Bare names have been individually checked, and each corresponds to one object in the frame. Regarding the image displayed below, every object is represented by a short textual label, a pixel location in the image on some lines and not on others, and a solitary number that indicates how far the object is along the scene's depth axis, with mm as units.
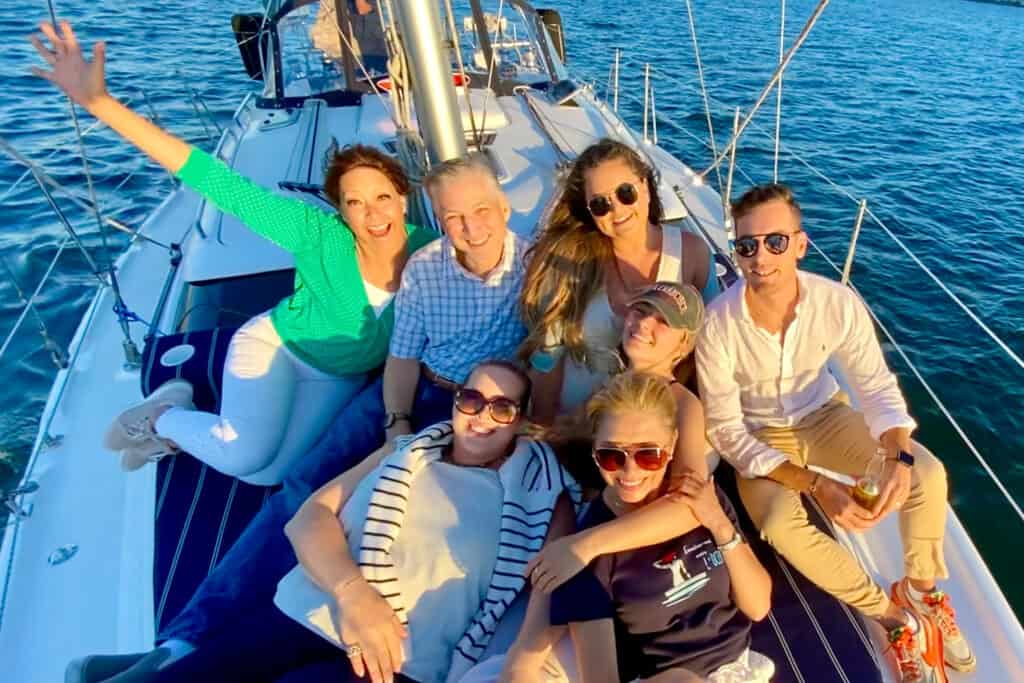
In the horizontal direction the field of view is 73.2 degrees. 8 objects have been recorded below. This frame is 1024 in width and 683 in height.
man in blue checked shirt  2117
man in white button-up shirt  1956
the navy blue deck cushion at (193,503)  2271
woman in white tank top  2207
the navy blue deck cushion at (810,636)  1818
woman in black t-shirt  1669
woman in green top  2334
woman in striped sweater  1746
